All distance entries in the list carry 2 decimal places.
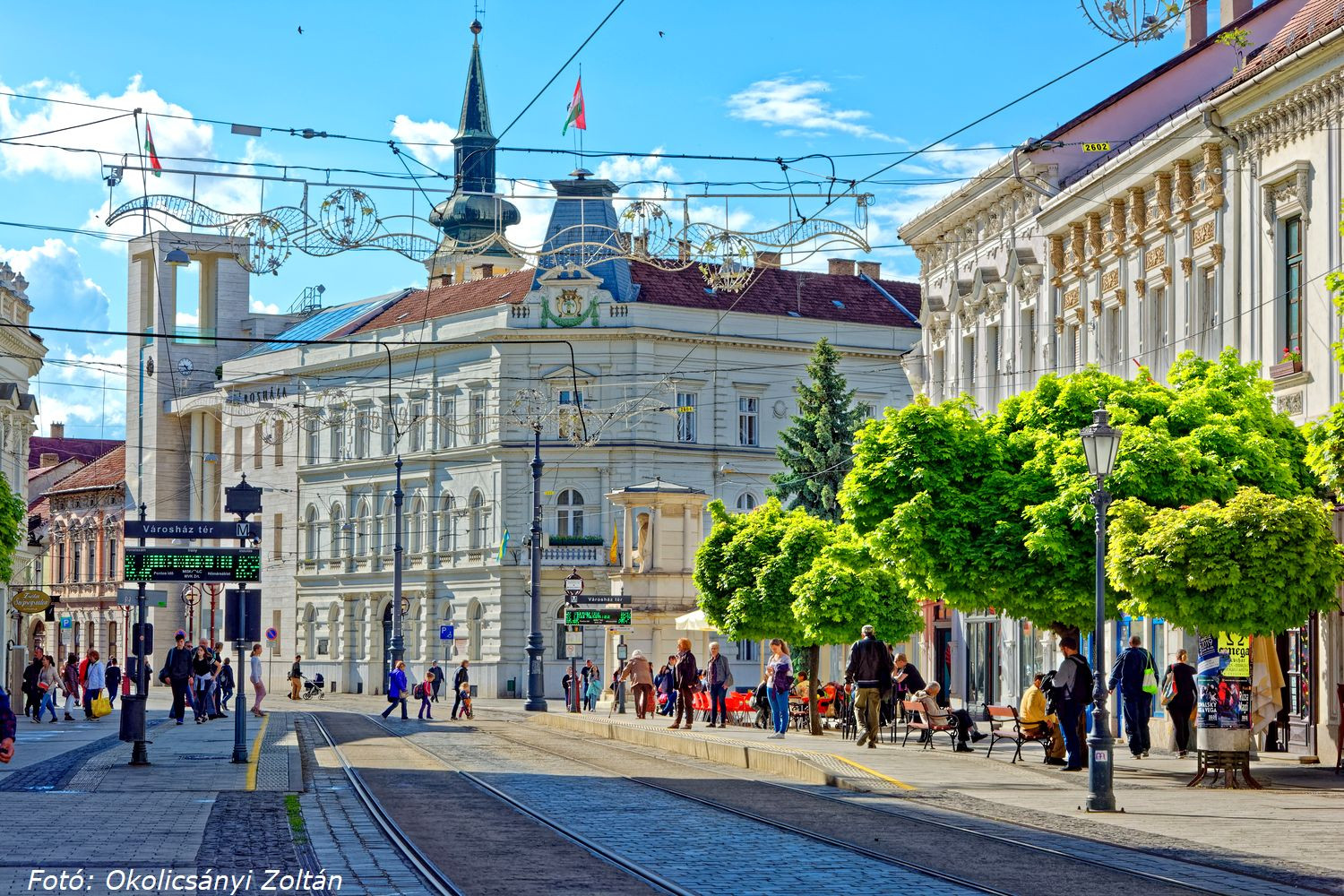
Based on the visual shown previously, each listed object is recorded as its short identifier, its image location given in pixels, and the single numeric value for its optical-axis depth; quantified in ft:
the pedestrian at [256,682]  148.46
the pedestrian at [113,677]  198.71
